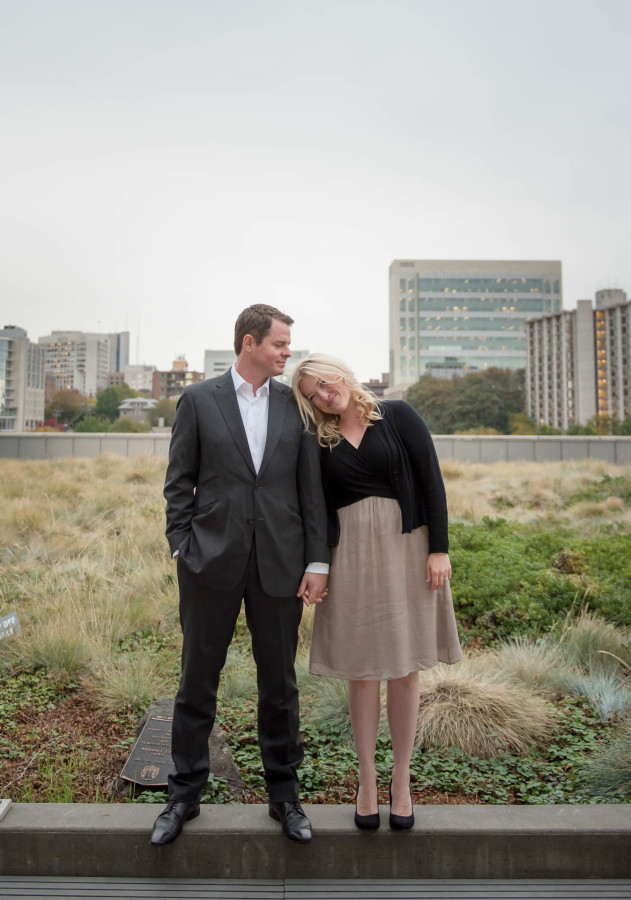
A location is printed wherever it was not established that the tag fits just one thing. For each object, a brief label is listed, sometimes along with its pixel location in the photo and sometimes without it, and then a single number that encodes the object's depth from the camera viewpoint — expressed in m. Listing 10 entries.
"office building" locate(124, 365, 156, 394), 193.81
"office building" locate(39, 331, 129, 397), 192.25
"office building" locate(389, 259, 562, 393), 130.00
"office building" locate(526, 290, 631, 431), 119.75
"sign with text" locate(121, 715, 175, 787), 2.73
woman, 2.30
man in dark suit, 2.32
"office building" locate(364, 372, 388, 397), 145.56
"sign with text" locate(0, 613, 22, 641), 4.09
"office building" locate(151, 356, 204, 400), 159.48
